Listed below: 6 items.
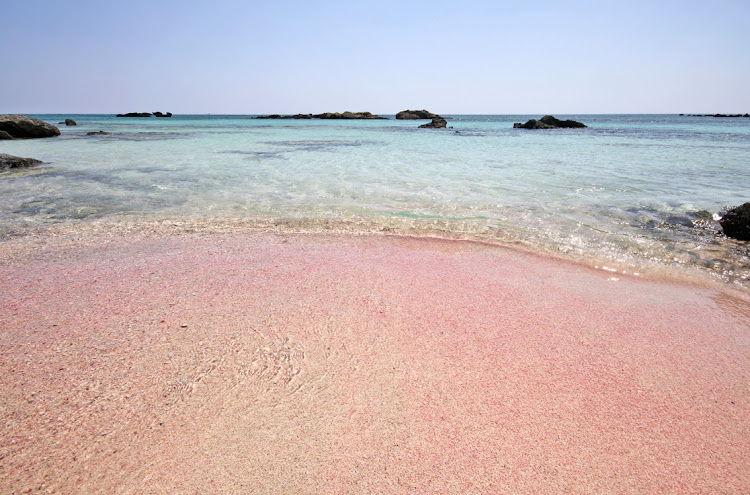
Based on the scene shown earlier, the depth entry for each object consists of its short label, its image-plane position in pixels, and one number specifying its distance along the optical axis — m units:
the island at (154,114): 95.49
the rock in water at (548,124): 46.03
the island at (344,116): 75.56
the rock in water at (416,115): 75.50
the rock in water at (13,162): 9.99
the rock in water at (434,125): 46.60
